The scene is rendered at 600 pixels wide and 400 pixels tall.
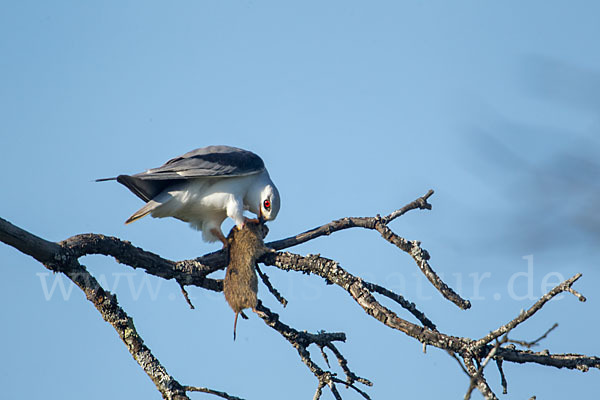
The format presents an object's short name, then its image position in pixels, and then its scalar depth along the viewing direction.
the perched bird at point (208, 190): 12.27
